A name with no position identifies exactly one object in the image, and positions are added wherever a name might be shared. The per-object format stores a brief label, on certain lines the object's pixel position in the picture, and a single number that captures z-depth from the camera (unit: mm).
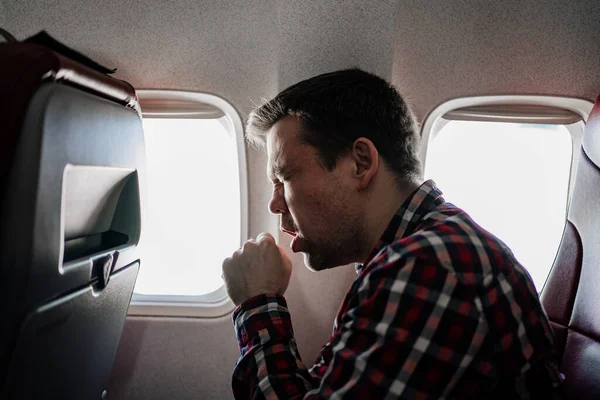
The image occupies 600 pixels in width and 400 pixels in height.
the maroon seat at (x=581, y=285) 1324
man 868
